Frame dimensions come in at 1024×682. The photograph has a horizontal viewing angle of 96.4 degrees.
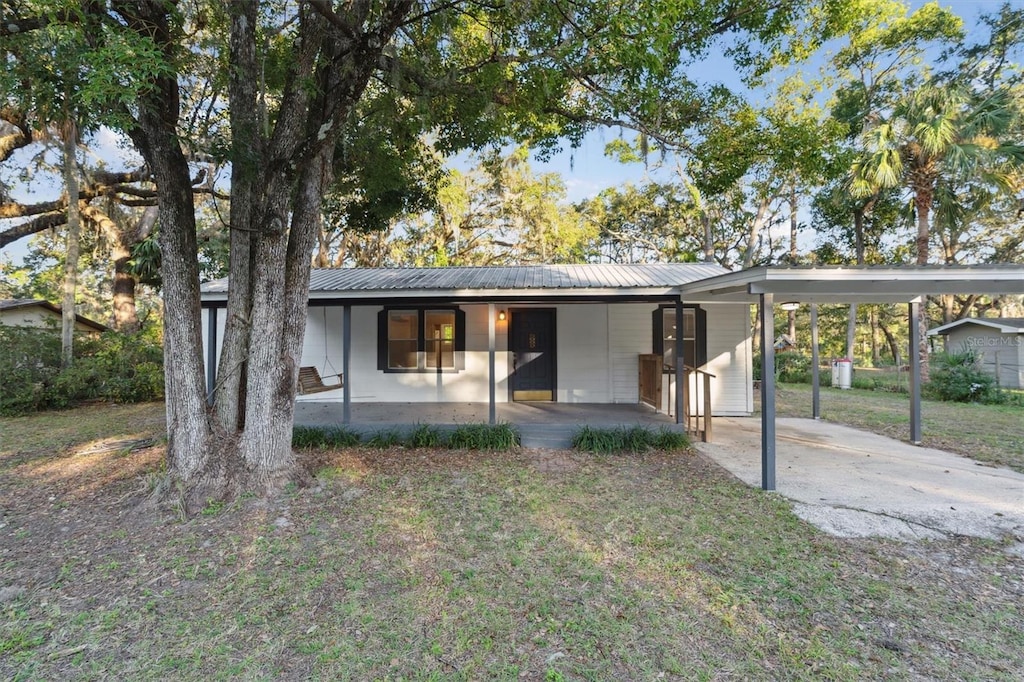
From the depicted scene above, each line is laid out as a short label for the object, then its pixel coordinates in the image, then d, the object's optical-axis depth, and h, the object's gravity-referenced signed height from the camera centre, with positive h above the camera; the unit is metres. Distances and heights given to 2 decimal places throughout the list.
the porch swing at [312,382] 7.74 -0.54
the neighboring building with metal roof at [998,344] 14.45 +0.22
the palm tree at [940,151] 11.05 +5.01
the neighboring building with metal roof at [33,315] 13.17 +1.15
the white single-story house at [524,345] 8.14 +0.11
